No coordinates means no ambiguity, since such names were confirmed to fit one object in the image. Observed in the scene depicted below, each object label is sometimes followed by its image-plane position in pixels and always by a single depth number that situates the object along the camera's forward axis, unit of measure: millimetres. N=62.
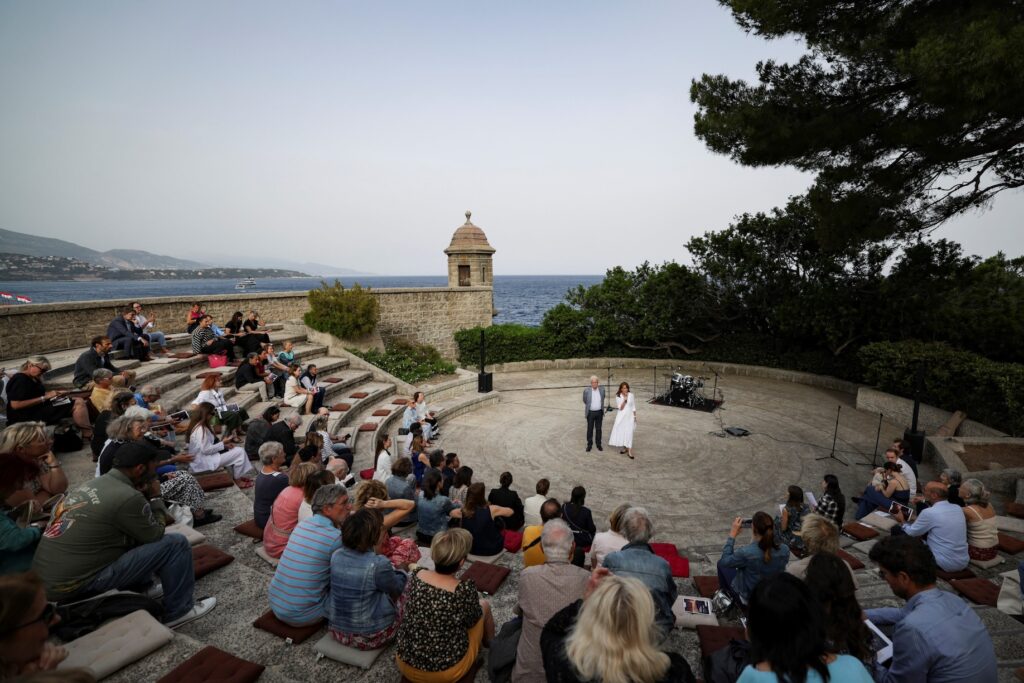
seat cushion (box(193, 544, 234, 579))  4457
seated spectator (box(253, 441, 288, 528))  5164
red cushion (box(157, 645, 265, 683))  3027
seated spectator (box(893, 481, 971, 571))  4992
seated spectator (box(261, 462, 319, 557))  4582
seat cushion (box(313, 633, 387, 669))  3420
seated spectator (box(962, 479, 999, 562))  5219
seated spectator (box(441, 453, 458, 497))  6703
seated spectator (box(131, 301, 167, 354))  11645
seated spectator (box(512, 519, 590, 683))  3033
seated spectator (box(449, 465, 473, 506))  6178
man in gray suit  9969
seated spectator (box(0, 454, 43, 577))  3346
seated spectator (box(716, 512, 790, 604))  4027
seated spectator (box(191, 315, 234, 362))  11500
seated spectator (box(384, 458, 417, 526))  5992
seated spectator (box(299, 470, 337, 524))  4511
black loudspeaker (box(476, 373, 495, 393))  14680
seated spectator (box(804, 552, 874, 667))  2857
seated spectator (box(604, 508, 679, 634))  3445
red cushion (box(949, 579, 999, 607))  4477
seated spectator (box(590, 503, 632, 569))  4426
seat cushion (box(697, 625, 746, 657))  3565
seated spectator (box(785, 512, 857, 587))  3801
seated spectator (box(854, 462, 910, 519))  6801
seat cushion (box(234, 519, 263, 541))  5215
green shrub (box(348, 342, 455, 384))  15666
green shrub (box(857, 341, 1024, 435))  9633
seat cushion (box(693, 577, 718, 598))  4645
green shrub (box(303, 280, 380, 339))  16062
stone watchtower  22859
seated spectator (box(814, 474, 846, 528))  5895
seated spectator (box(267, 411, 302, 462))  7207
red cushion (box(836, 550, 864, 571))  5320
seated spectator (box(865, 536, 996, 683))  2840
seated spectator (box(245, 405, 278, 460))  7488
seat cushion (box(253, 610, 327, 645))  3631
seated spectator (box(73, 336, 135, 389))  8320
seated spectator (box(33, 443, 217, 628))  3336
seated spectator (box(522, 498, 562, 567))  4598
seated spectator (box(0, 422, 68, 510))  4148
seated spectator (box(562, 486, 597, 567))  5402
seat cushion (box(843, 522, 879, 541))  6184
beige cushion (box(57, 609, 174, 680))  3037
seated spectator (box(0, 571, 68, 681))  2174
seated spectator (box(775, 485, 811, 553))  5363
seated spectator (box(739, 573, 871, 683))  2115
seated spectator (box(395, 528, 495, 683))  3016
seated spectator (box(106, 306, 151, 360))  10664
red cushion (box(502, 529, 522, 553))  5648
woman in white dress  9898
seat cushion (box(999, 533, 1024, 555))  5547
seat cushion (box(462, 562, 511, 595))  4539
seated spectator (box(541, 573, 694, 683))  2219
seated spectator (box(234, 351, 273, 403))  10594
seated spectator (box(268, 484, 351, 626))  3596
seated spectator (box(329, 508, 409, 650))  3430
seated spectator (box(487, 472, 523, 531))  6172
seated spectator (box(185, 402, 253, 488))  6730
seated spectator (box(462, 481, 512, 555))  5270
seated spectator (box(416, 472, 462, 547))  5590
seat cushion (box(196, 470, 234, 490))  6383
